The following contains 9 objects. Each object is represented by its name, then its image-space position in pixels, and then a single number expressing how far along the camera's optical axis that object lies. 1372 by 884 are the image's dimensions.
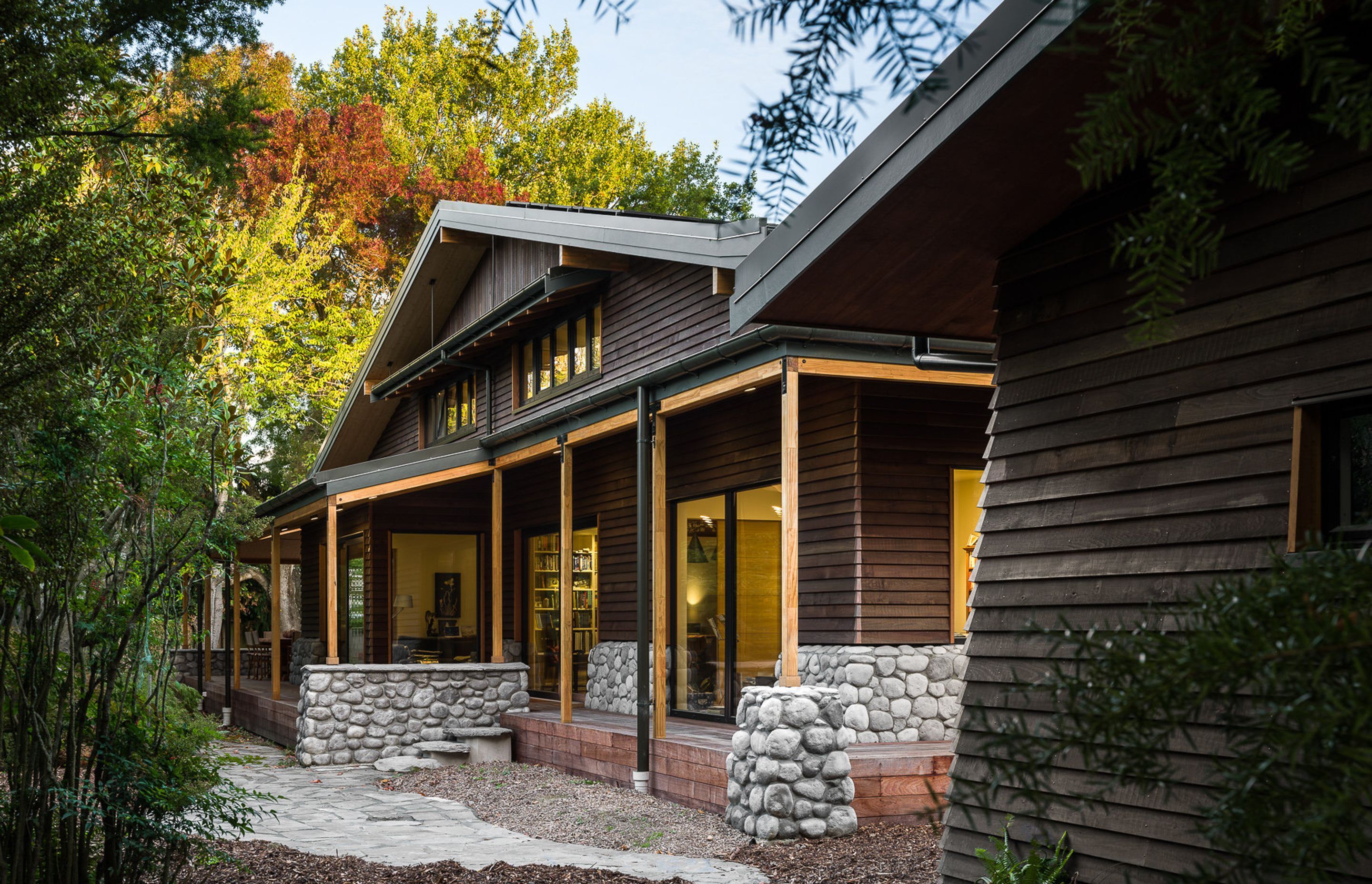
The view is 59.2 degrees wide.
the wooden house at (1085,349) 3.90
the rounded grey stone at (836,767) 7.66
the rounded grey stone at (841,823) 7.59
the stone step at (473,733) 12.49
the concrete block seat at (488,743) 12.51
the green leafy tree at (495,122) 27.69
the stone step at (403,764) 12.40
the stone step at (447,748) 12.51
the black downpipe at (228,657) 18.33
